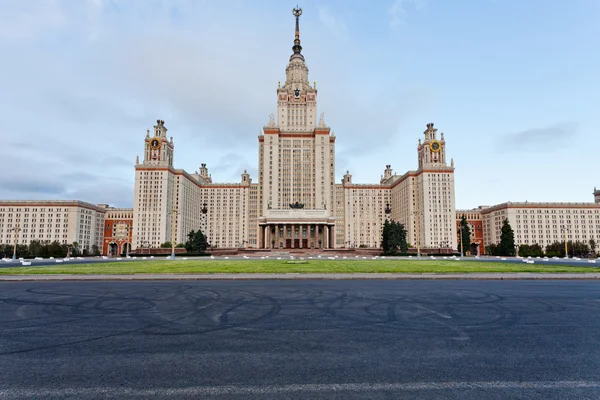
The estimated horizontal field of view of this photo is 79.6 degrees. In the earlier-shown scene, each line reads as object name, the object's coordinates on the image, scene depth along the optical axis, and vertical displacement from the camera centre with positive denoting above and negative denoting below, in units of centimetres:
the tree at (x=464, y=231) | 9269 +62
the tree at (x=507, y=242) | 8558 -208
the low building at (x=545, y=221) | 13638 +474
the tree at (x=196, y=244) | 7806 -236
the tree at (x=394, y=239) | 7719 -122
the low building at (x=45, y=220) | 12775 +457
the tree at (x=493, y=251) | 9393 -463
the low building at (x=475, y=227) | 14270 +256
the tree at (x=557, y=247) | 11027 -440
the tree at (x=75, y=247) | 11153 -471
